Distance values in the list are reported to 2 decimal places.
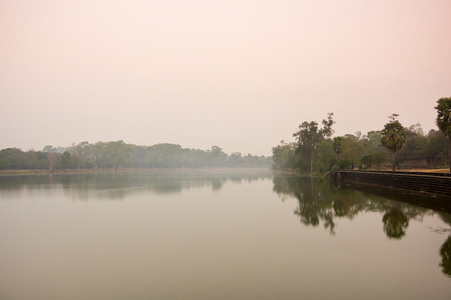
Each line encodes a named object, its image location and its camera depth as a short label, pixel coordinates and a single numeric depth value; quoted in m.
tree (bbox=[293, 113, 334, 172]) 76.50
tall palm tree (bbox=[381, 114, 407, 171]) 44.56
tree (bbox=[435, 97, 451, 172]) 31.22
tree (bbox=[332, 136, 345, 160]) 62.02
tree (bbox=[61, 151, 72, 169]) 111.31
